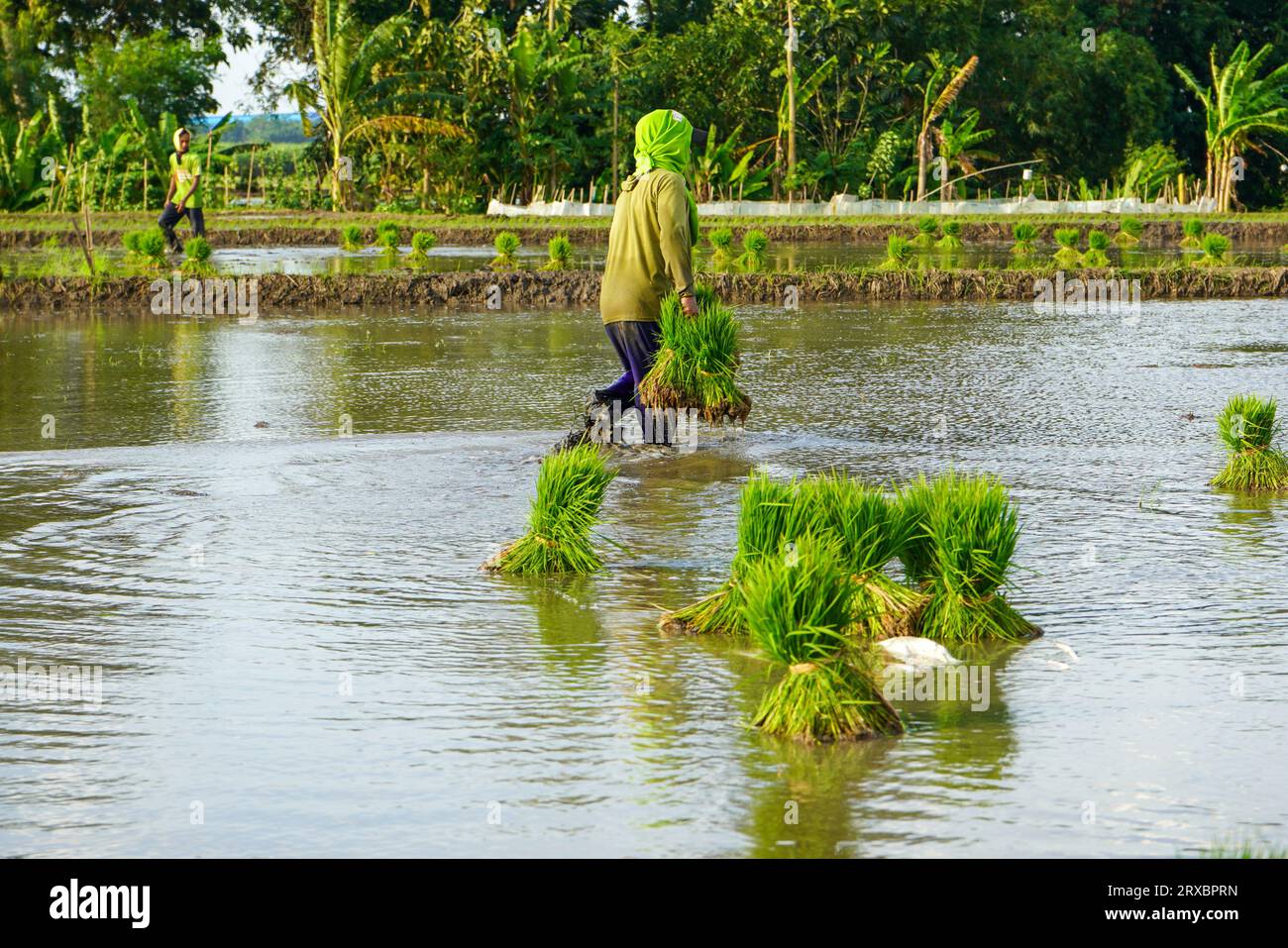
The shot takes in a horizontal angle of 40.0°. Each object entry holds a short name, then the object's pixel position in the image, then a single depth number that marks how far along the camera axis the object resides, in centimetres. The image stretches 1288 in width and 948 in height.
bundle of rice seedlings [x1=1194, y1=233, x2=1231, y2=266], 2180
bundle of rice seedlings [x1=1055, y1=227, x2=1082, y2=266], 2220
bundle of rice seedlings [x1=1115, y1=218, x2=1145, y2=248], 2783
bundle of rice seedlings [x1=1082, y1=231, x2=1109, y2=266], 2184
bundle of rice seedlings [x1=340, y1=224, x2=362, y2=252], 2611
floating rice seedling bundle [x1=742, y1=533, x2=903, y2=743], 456
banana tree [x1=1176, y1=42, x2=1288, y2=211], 3409
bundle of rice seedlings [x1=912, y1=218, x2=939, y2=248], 2714
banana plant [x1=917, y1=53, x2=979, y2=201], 3384
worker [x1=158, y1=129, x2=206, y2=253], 2183
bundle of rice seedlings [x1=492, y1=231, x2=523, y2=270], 2202
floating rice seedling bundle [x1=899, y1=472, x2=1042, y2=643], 557
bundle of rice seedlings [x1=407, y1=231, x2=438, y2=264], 2325
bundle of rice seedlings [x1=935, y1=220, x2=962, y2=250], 2714
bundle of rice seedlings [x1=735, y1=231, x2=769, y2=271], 2138
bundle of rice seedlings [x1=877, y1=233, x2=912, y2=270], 2155
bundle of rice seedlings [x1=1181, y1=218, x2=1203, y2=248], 2564
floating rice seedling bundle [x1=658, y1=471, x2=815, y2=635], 557
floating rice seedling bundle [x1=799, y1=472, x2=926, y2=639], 557
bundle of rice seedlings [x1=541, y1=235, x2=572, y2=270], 2127
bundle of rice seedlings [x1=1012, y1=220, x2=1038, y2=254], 2523
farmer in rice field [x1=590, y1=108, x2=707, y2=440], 891
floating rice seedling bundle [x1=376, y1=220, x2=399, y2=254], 2409
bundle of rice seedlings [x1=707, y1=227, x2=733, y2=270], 2225
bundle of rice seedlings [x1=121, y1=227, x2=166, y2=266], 2116
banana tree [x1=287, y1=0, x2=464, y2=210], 3216
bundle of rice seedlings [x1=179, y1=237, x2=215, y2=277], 2002
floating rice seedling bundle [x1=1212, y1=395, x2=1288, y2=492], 814
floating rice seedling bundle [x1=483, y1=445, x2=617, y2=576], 655
